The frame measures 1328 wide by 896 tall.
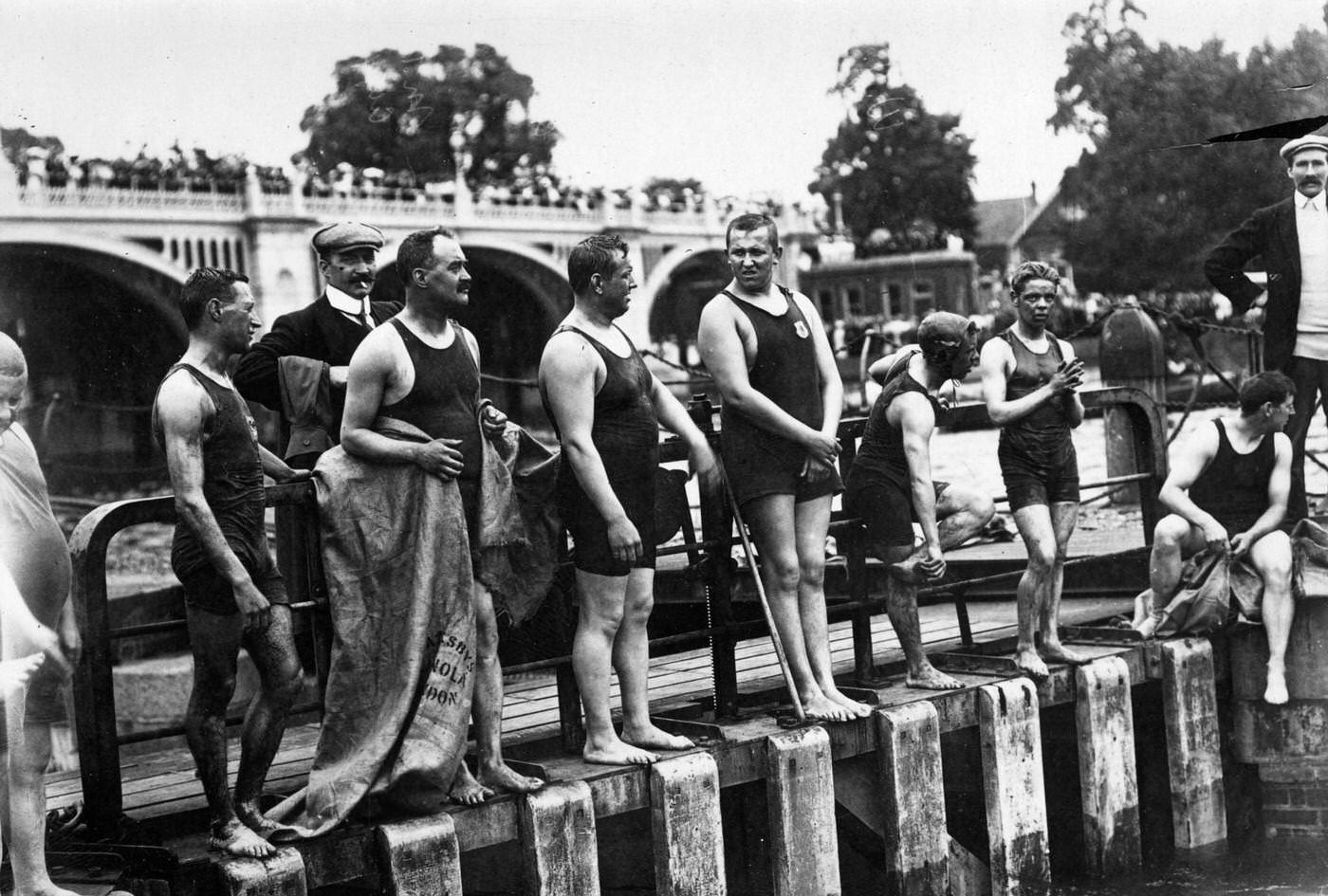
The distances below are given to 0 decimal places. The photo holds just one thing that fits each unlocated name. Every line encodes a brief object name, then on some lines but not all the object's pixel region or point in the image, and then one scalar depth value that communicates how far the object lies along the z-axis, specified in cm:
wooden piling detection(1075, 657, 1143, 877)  724
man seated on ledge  749
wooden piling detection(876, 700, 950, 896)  637
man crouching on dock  666
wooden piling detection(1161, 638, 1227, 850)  759
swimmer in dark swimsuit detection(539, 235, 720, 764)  550
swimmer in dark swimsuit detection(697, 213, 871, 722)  606
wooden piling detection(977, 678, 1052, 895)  682
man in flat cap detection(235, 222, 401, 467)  582
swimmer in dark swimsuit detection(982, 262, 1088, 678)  702
